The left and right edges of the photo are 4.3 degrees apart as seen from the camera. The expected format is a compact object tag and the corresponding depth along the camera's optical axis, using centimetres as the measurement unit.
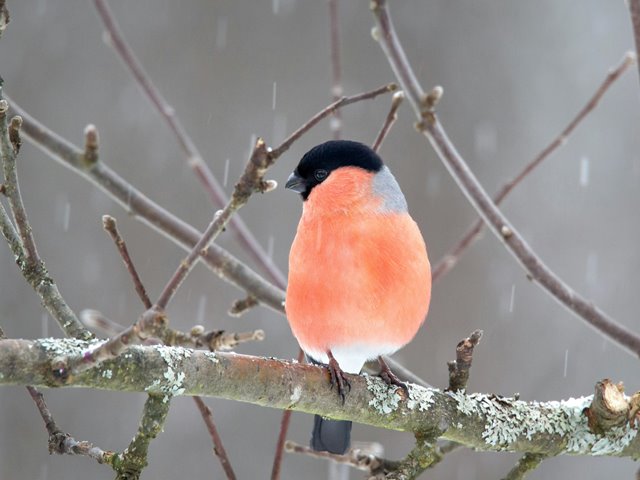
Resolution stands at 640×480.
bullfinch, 377
